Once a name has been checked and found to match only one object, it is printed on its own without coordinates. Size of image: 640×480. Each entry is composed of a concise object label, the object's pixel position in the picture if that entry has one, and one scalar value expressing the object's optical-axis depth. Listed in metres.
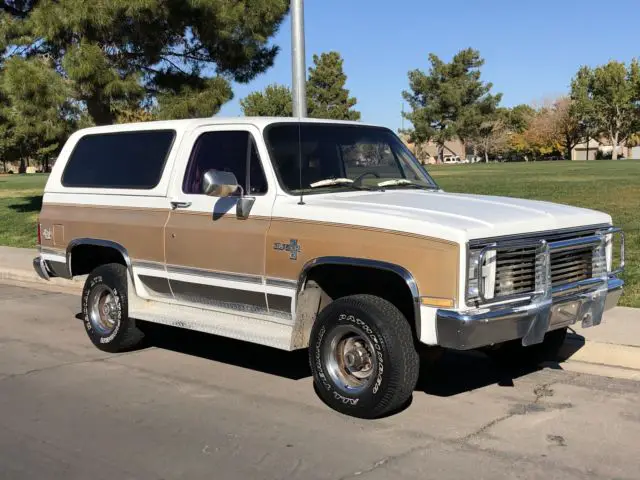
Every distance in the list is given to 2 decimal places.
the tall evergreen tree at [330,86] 79.69
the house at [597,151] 109.59
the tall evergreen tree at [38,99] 15.96
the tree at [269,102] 75.64
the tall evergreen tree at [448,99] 86.75
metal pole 10.15
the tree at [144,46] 15.84
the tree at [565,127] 102.28
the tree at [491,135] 92.81
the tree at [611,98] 85.06
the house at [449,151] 138.15
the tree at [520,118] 113.00
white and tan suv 4.68
